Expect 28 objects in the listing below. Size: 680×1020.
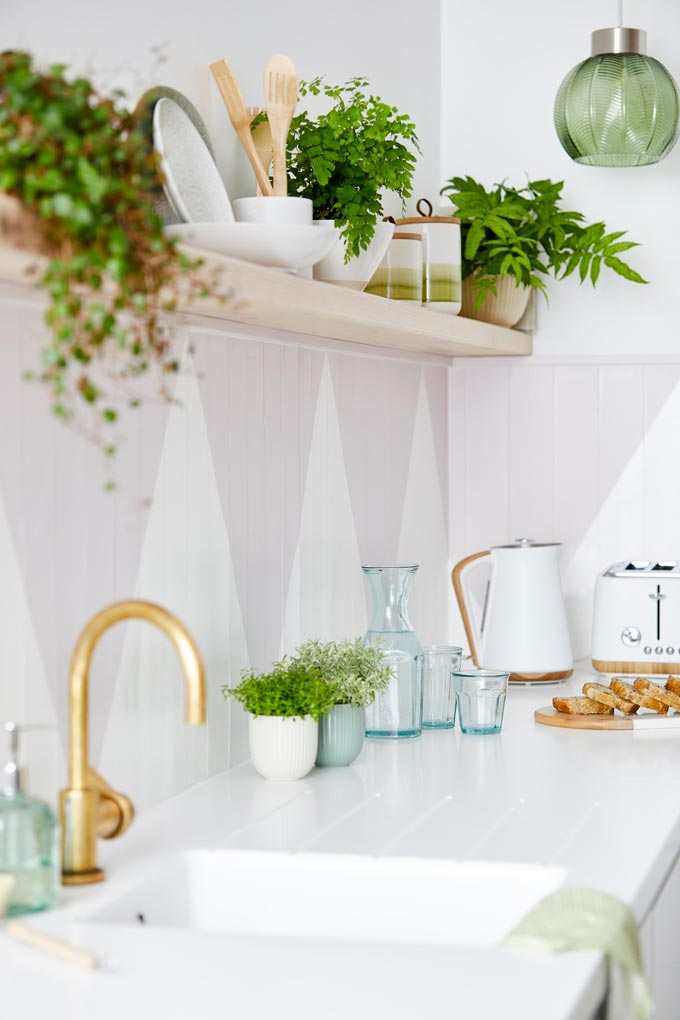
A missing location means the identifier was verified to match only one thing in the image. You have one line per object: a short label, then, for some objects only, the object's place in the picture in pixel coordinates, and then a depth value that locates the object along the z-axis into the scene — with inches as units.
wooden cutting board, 126.5
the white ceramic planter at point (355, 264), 116.5
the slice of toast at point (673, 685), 132.7
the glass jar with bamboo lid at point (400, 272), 127.7
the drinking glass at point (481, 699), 124.2
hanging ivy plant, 84.8
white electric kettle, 141.0
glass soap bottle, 93.0
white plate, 103.8
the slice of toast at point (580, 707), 128.3
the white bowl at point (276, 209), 106.3
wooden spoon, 111.5
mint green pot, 115.5
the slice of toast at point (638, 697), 128.1
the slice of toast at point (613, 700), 128.0
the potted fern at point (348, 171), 115.6
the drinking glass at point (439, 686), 126.3
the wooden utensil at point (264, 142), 115.9
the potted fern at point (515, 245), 140.3
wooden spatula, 113.4
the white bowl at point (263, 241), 102.8
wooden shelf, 101.3
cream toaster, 138.6
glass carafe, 123.0
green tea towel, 90.9
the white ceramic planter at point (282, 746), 112.5
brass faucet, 95.5
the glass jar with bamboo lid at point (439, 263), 133.0
